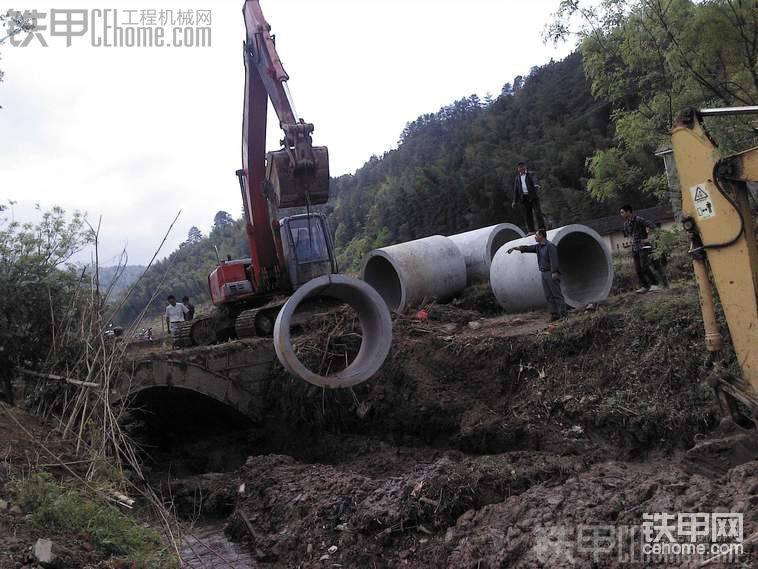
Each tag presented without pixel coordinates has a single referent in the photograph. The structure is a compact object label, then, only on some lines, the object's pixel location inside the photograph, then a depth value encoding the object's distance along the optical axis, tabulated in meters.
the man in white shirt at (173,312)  16.39
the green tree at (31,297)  9.50
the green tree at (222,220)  100.81
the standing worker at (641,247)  10.21
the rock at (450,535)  5.46
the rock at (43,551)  4.80
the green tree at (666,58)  11.60
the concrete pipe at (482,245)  14.67
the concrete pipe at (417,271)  13.29
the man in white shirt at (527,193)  12.58
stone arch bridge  10.90
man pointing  10.08
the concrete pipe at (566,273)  11.38
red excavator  10.62
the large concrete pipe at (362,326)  8.27
